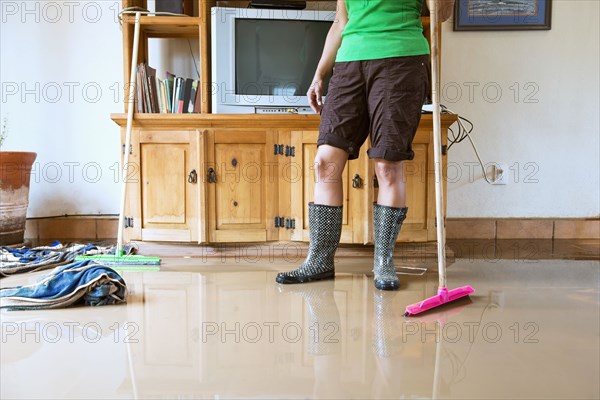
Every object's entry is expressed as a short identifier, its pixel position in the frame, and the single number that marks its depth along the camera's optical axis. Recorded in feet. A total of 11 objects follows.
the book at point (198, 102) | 8.34
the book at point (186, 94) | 8.33
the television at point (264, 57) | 8.28
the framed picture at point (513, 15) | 9.61
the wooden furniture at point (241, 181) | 7.98
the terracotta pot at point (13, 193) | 8.59
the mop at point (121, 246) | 7.29
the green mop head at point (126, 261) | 7.24
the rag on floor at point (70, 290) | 5.13
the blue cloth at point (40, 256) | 6.89
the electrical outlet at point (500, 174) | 9.89
